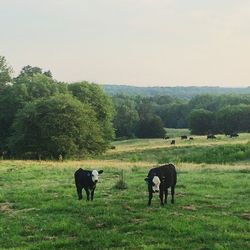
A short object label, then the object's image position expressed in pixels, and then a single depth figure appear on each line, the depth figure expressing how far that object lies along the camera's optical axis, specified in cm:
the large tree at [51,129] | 6925
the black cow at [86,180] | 2261
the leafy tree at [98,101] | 8675
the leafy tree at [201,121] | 13075
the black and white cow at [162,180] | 2027
